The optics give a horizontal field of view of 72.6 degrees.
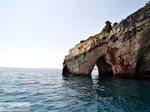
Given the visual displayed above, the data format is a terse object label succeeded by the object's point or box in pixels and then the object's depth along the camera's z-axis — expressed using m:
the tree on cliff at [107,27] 39.20
